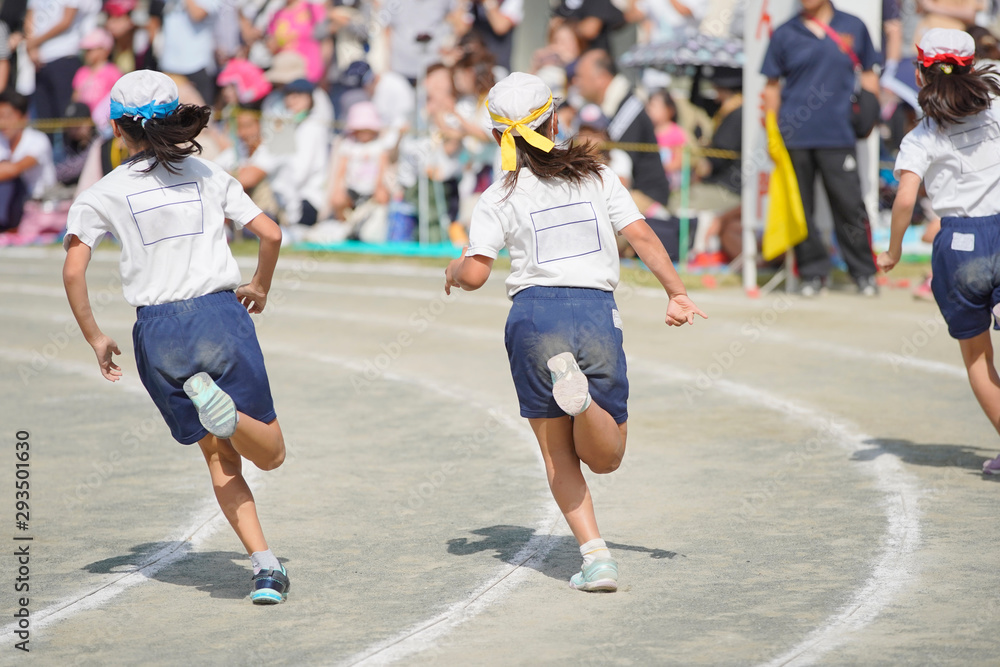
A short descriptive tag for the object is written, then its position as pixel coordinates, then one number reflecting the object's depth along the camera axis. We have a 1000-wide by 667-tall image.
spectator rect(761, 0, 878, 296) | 12.31
